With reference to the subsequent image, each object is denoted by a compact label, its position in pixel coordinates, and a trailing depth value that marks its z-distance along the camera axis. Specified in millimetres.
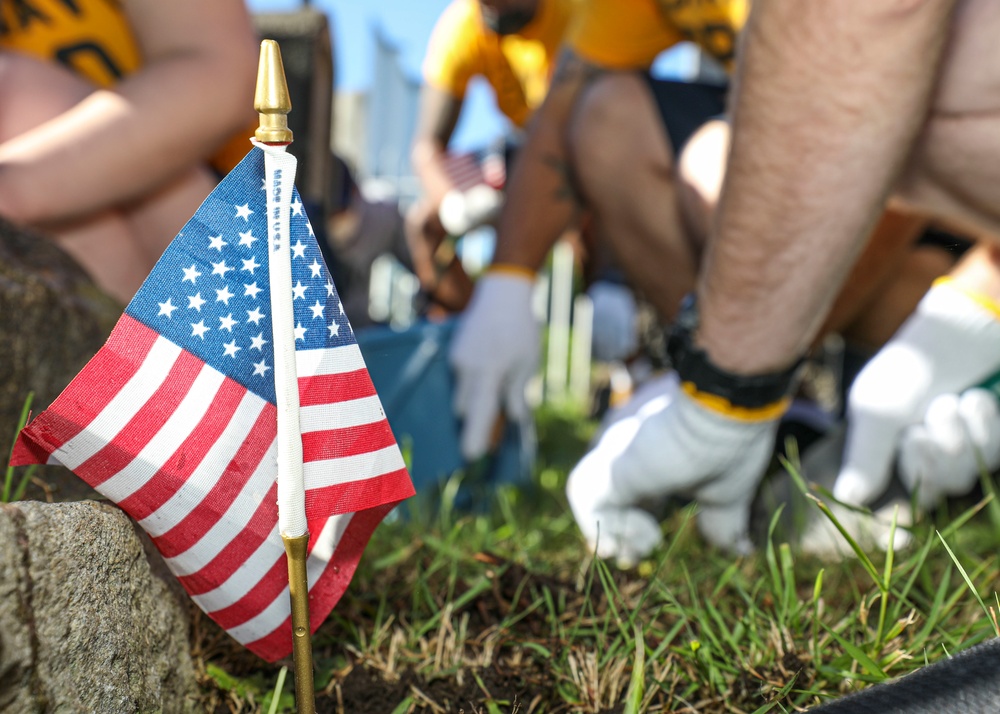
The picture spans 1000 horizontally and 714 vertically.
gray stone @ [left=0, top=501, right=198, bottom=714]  442
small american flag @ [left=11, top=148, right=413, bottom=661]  537
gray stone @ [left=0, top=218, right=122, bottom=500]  844
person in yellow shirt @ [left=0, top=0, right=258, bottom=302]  1096
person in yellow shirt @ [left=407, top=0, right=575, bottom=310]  3061
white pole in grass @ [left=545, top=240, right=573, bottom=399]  3414
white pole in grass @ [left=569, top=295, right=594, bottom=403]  3340
